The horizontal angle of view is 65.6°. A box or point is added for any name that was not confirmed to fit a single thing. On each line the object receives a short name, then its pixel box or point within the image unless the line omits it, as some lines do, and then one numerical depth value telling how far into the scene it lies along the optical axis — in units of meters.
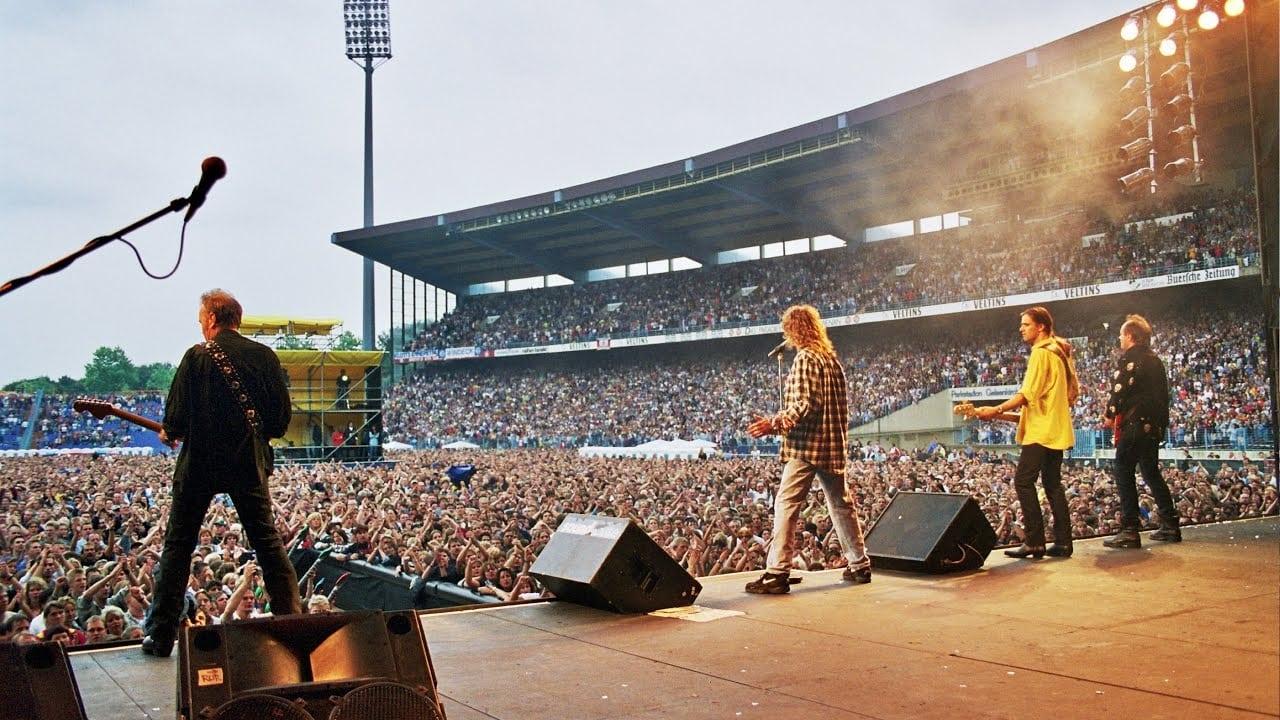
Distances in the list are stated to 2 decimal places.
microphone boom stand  2.13
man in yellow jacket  5.04
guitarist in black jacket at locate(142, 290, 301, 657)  3.33
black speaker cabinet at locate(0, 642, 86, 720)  2.07
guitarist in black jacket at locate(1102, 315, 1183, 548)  5.28
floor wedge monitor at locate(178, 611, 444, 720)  2.16
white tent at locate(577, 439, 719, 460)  20.38
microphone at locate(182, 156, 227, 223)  2.23
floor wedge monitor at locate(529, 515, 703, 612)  4.01
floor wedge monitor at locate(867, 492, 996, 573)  4.73
